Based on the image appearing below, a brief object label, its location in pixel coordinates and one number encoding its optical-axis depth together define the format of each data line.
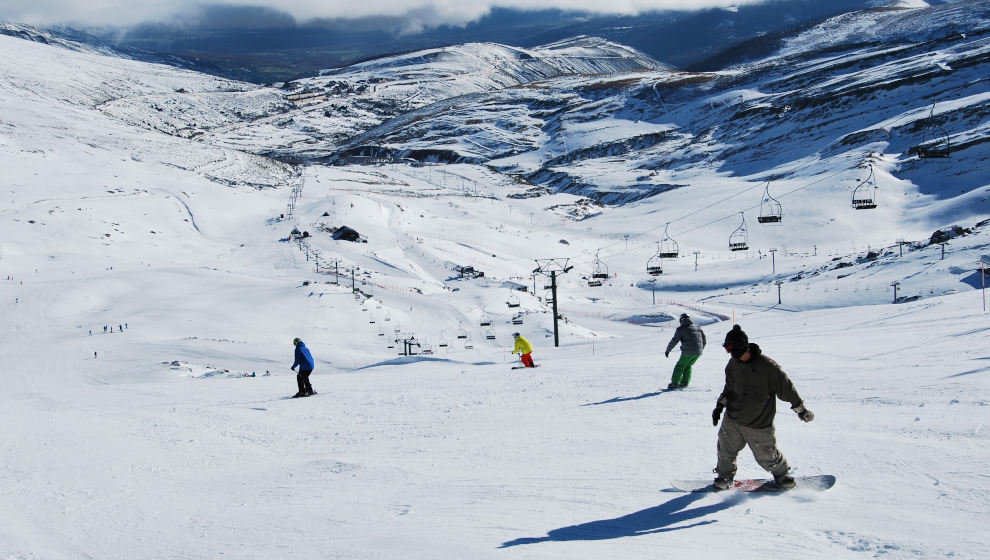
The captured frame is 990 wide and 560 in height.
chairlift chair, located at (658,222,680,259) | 82.12
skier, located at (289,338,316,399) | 16.70
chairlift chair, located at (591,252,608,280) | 63.77
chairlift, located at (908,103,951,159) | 96.75
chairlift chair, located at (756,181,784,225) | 84.50
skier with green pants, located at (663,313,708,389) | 13.89
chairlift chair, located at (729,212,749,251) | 80.94
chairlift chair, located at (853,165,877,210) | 85.04
